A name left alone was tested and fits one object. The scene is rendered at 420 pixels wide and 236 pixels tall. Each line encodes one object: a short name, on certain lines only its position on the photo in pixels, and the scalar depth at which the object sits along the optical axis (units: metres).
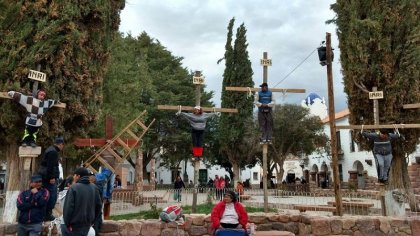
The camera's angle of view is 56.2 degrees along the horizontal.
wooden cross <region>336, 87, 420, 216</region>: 10.12
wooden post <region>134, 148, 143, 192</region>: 24.16
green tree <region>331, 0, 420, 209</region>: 12.32
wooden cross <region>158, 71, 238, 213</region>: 10.33
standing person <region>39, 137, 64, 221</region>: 6.88
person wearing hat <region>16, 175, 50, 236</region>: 6.31
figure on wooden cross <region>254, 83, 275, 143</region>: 10.35
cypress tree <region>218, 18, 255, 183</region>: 28.52
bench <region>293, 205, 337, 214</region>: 11.91
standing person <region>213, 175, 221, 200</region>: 15.94
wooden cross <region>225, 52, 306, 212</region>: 10.14
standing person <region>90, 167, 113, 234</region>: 8.25
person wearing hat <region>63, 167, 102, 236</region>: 5.52
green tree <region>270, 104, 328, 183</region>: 29.41
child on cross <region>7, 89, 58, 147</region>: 7.59
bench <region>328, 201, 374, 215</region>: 12.29
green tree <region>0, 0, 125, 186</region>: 8.00
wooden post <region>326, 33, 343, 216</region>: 9.32
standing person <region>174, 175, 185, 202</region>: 14.84
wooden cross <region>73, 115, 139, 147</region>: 9.70
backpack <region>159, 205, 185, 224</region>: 7.82
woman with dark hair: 6.72
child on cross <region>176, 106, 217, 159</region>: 10.45
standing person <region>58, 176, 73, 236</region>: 6.05
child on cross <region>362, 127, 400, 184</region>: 10.06
